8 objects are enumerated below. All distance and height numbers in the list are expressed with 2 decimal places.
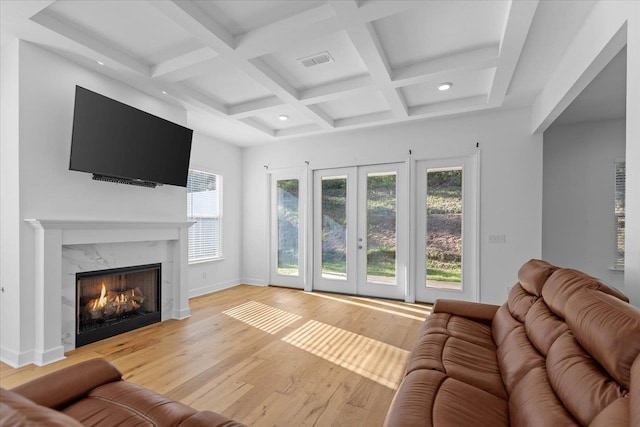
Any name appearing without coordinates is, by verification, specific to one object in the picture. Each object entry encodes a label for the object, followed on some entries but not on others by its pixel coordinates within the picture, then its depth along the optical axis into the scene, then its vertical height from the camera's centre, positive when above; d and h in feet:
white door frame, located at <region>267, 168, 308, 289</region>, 18.34 -0.83
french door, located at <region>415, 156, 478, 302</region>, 14.57 -0.68
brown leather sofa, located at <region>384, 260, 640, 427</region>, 3.39 -2.26
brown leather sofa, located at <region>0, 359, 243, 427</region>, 3.85 -2.64
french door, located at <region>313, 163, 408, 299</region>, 16.06 -0.87
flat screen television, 9.25 +2.43
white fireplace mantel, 8.78 -1.65
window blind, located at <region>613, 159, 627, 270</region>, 13.75 +0.28
